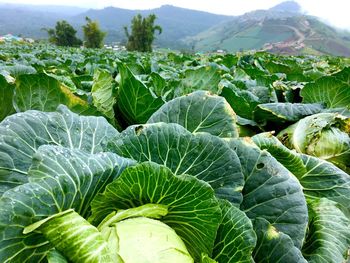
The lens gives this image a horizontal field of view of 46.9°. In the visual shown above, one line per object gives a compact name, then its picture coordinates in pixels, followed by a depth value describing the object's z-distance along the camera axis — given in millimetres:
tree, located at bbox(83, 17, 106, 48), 55188
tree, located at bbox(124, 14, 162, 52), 53625
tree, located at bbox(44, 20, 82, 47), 56406
